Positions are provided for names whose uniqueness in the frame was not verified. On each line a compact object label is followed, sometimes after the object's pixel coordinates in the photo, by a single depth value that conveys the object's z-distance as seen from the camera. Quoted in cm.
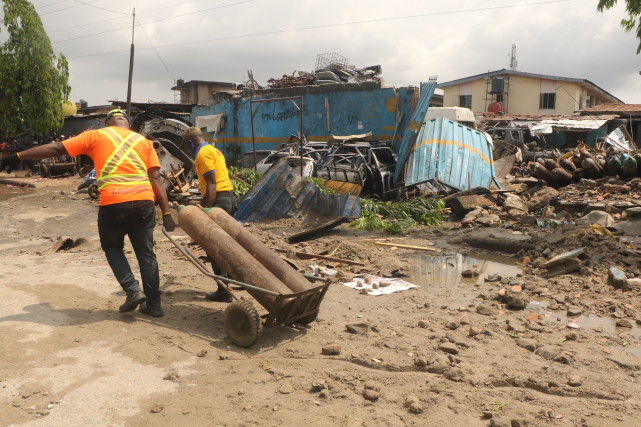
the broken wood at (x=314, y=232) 873
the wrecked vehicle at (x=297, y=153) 1443
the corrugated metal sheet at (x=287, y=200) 1030
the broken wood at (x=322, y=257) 726
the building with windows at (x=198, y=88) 4125
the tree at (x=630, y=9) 819
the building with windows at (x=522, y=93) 3509
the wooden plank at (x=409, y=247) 845
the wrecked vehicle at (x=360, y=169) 1267
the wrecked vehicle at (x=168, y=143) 1421
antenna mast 5228
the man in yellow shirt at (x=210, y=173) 572
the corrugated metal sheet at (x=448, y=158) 1302
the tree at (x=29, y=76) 1934
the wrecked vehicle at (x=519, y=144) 2200
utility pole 2141
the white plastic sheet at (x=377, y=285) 602
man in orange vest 440
